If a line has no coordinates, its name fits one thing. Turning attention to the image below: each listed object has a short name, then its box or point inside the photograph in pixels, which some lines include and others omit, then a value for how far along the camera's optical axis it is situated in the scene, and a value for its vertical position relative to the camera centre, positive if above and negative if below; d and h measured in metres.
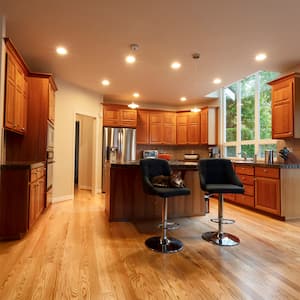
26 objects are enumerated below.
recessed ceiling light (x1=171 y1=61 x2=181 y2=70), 4.38 +1.66
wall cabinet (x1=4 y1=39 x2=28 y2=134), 3.19 +0.92
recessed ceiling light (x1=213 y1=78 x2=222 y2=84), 5.26 +1.66
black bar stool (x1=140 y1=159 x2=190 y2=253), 2.74 -0.39
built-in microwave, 4.43 +0.35
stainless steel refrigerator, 6.58 +0.32
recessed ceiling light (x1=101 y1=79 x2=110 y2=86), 5.40 +1.67
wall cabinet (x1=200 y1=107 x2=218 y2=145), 7.01 +0.88
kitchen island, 3.83 -0.62
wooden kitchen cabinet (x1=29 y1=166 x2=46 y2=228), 3.31 -0.57
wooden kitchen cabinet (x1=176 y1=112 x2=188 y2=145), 7.59 +0.88
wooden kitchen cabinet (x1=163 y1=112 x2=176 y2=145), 7.59 +0.88
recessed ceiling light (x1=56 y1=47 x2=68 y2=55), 3.76 +1.64
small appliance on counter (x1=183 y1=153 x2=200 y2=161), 7.47 -0.01
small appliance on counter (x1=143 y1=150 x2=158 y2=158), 7.57 +0.07
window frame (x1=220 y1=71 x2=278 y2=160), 5.56 +0.69
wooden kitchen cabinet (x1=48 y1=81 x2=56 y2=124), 4.40 +0.99
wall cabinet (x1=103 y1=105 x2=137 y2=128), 6.77 +1.12
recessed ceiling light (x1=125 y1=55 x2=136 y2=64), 4.08 +1.65
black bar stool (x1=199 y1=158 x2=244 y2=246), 2.93 -0.34
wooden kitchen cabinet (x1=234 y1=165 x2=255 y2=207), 4.64 -0.49
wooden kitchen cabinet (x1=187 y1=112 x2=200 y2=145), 7.34 +0.86
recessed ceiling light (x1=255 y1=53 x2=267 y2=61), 3.92 +1.64
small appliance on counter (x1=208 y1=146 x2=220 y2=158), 6.85 +0.14
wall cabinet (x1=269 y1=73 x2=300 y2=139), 4.18 +0.91
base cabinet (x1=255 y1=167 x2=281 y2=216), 4.07 -0.55
